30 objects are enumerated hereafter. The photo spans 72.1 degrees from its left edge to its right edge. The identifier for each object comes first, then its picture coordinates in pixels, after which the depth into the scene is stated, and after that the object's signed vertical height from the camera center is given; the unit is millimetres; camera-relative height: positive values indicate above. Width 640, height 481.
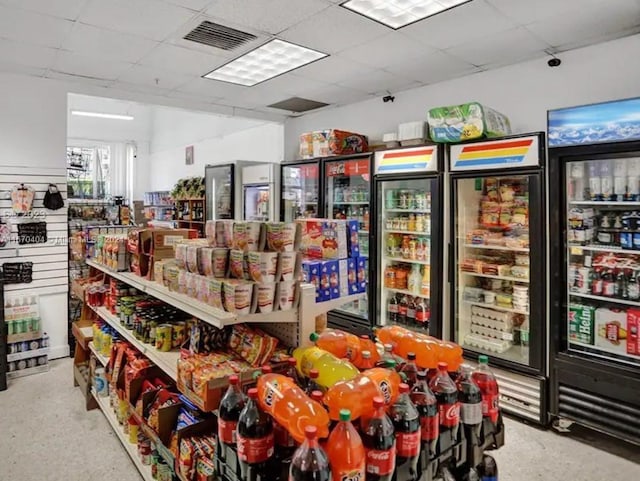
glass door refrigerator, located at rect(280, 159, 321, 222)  5570 +617
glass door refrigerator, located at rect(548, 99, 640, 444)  2992 -255
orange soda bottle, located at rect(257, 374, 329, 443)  1422 -559
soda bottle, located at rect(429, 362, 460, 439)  1723 -642
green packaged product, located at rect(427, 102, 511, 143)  3641 +1008
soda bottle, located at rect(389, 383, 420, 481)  1523 -685
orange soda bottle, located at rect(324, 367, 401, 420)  1496 -538
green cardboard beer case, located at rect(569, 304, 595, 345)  3290 -631
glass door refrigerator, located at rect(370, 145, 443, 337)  4316 +4
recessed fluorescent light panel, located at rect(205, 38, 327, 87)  3920 +1744
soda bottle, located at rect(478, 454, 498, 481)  1988 -1048
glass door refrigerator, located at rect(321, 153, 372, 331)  4770 +481
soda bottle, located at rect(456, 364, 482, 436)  1816 -689
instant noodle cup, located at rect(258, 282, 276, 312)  1982 -247
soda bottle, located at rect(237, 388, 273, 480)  1473 -674
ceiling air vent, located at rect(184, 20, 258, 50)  3423 +1683
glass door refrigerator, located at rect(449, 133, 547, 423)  3414 -197
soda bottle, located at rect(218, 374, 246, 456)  1632 -642
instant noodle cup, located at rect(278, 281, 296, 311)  2053 -250
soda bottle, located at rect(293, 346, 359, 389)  1761 -520
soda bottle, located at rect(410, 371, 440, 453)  1632 -654
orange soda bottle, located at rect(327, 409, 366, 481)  1340 -650
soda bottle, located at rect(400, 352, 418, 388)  1839 -561
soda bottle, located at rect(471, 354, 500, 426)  1922 -652
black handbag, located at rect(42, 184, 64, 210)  4863 +495
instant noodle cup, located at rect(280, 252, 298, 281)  2057 -110
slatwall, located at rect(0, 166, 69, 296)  4699 +83
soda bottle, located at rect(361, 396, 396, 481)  1409 -666
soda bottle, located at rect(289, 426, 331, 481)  1279 -650
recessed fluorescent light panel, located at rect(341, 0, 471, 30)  3016 +1645
